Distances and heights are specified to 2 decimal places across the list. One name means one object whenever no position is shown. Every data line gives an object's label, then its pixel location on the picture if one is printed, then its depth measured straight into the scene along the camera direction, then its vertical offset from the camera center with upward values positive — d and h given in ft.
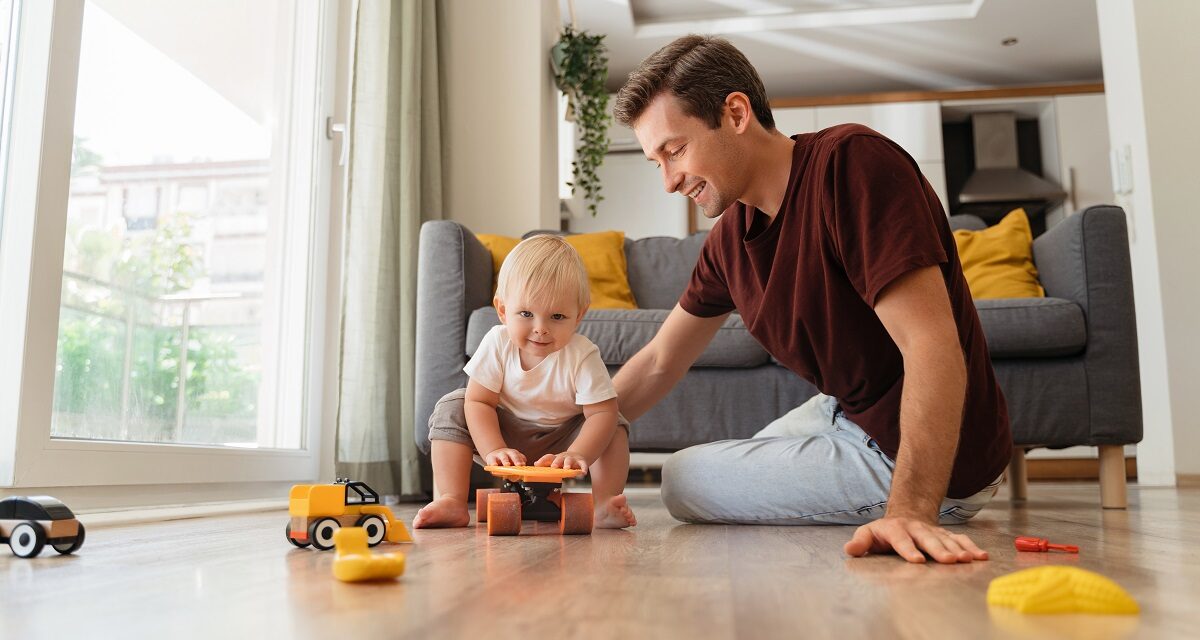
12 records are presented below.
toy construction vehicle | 4.07 -0.45
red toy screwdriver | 3.84 -0.55
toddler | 5.55 +0.16
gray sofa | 7.70 +0.56
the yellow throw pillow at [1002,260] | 9.16 +1.64
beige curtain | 9.34 +1.76
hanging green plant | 13.13 +4.97
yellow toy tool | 2.82 -0.46
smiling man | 3.90 +0.51
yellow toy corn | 2.29 -0.45
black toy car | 3.67 -0.44
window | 5.67 +1.40
